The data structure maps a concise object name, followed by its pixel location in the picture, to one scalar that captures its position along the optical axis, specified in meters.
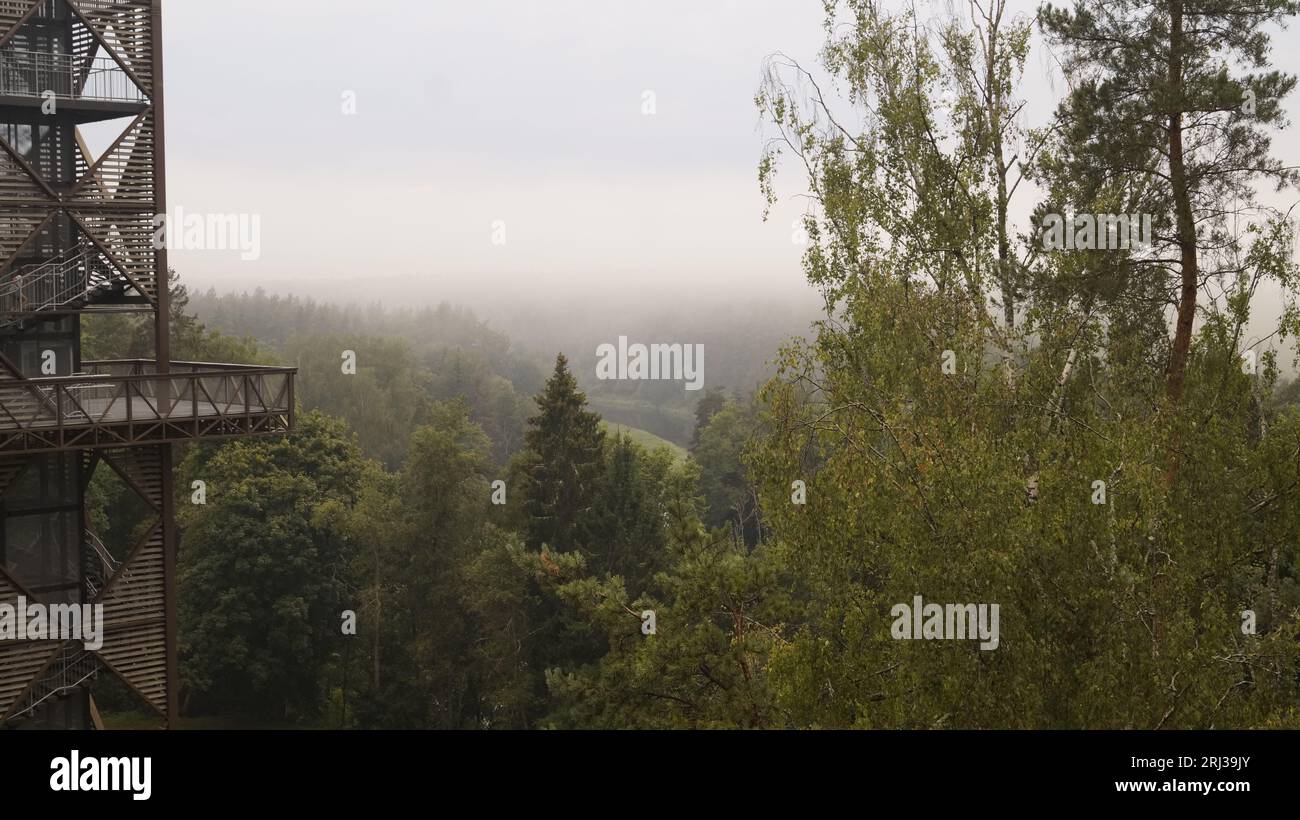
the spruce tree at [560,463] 37.88
